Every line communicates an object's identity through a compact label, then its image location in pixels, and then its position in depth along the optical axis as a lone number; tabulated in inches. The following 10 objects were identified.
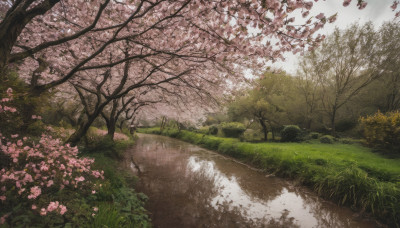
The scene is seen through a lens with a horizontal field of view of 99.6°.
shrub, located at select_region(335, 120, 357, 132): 698.2
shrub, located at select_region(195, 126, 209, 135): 961.5
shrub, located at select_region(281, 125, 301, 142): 585.3
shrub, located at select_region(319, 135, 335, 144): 514.8
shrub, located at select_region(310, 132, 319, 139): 605.3
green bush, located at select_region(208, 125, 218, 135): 890.1
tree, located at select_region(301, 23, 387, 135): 565.9
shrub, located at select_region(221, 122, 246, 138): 751.0
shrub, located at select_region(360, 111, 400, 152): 320.1
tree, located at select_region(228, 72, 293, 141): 654.7
